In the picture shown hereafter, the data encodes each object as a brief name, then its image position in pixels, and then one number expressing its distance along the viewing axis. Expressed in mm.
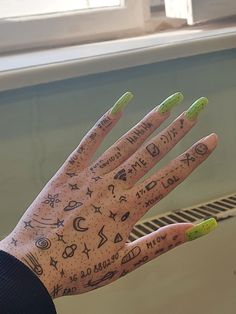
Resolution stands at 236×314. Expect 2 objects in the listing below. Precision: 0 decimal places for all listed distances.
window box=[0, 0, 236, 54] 996
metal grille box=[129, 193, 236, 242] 906
